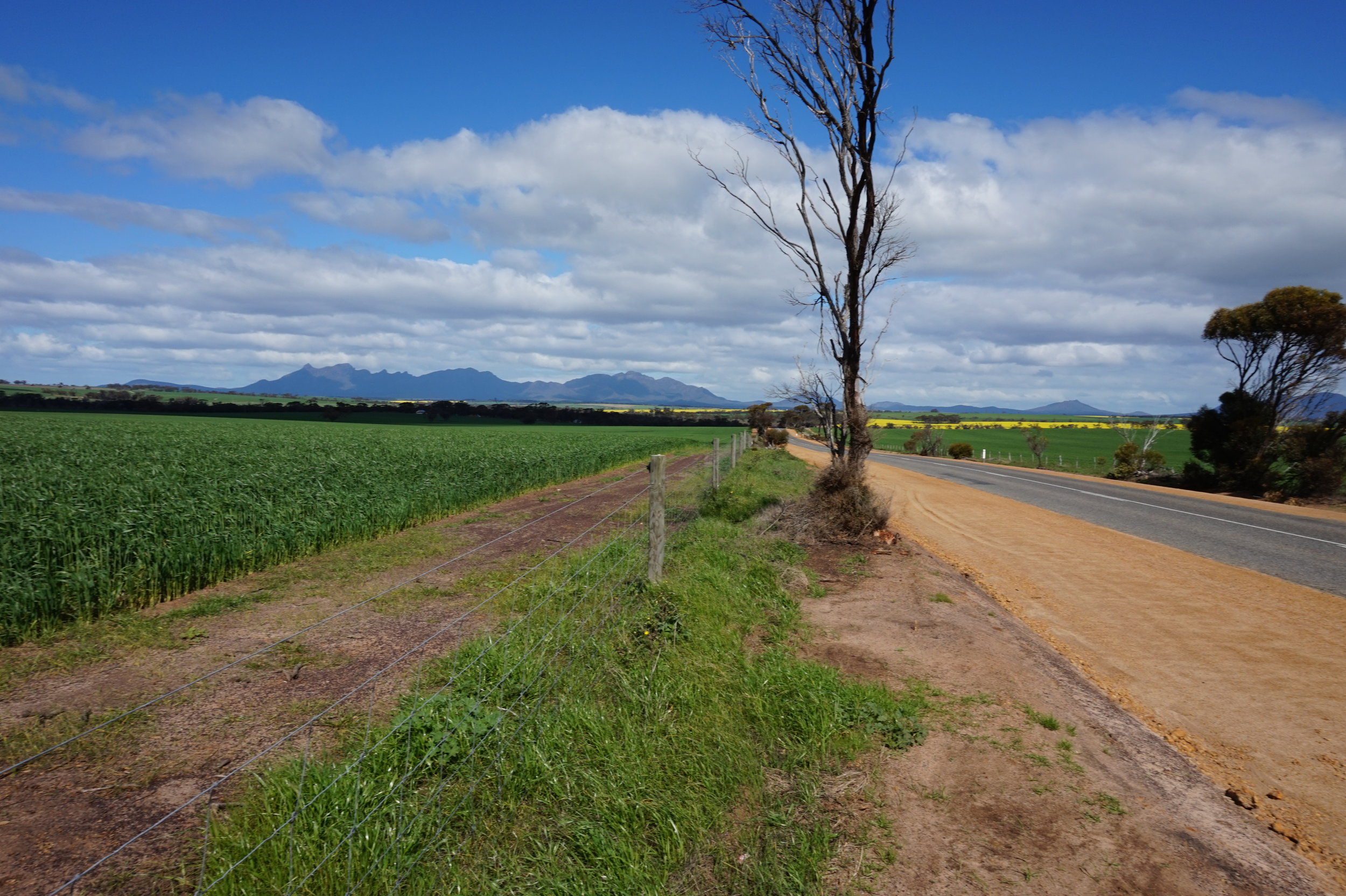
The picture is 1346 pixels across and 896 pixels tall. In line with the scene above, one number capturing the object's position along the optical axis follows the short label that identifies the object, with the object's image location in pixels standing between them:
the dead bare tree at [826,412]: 11.10
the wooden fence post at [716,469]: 14.57
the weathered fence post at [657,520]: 6.16
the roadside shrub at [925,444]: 47.62
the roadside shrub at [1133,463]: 28.87
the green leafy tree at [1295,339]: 22.19
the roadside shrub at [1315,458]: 20.33
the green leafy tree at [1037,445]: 37.59
